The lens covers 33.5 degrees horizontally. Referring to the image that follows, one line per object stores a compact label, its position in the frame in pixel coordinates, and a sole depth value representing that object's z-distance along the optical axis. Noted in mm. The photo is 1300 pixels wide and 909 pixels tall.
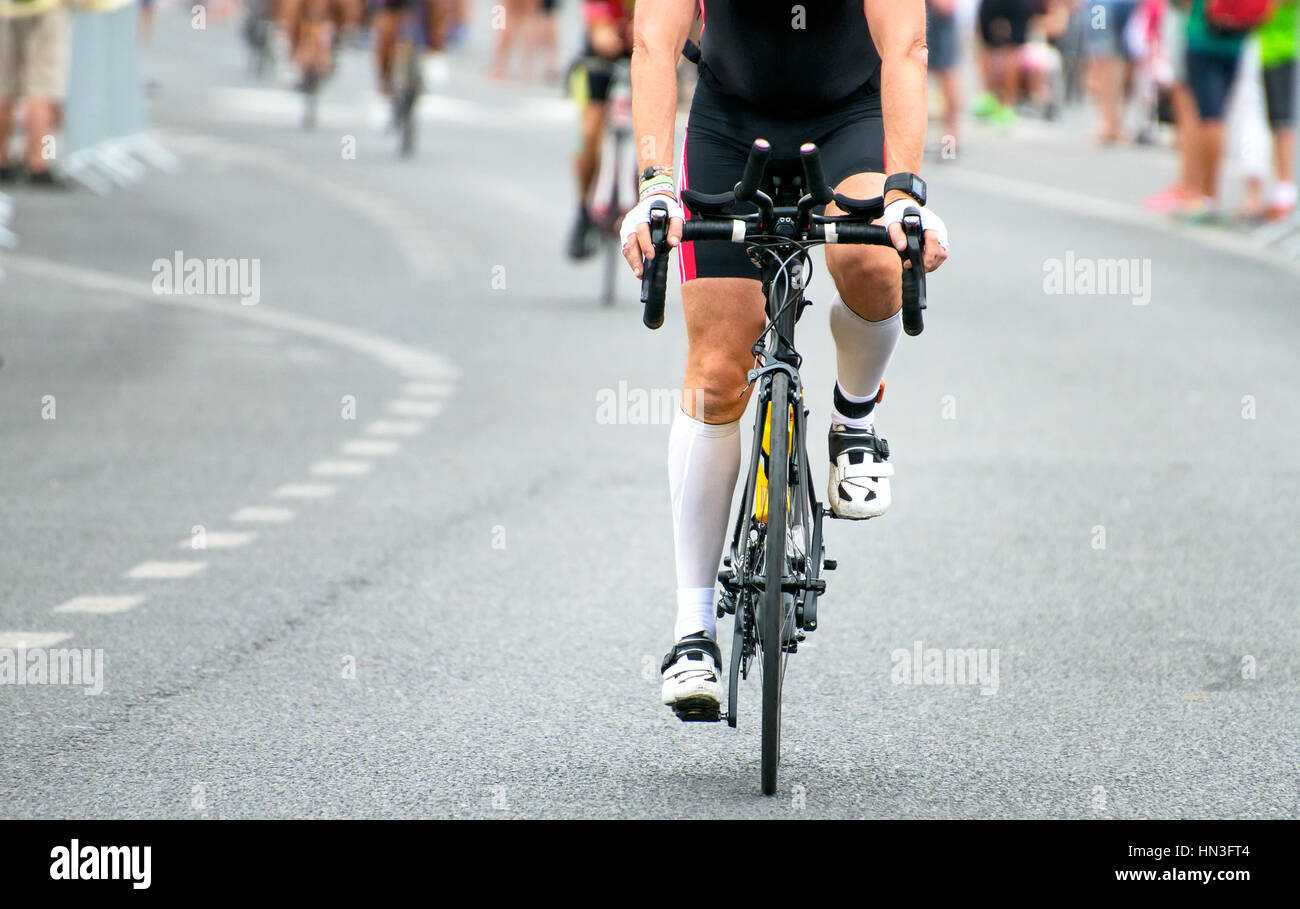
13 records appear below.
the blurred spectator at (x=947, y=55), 21175
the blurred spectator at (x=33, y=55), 15867
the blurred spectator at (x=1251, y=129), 15328
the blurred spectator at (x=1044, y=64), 26141
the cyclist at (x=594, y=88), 12469
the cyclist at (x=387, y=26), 21875
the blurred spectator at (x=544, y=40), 30425
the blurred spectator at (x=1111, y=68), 22625
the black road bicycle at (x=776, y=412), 4324
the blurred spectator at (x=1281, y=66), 14609
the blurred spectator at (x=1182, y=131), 15530
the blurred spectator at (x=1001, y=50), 24141
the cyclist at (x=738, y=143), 4598
